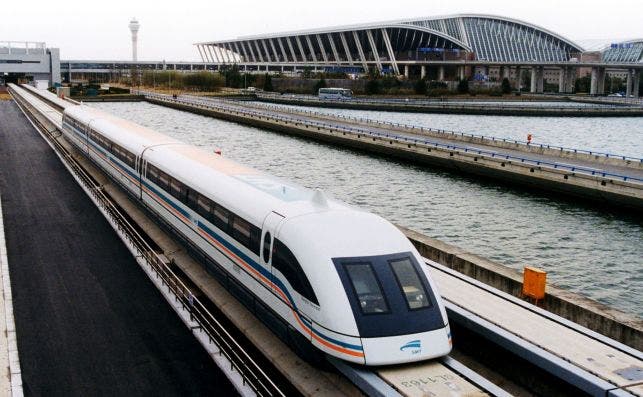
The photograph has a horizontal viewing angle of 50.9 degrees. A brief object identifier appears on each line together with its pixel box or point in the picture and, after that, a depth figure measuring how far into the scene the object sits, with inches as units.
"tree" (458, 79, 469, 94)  6245.1
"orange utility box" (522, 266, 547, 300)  662.5
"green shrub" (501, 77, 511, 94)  6451.8
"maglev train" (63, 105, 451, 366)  475.5
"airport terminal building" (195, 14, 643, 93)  7190.0
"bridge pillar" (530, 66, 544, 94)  7421.3
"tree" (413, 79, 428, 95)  6112.2
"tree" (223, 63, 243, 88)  6889.8
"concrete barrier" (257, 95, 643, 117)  4761.3
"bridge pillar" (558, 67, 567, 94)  7455.7
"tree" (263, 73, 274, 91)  6476.4
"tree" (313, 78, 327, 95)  6139.8
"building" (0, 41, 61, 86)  7155.5
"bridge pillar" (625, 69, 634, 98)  6988.2
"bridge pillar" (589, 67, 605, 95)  7130.9
